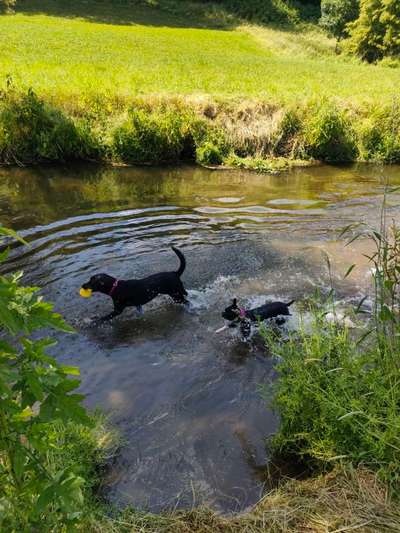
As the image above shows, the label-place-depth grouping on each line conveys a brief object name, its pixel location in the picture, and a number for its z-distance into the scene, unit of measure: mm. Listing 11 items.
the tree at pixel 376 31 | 34375
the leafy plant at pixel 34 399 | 1777
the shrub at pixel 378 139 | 15031
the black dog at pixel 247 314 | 5762
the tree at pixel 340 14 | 42281
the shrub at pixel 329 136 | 14430
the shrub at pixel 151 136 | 13094
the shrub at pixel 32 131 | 12125
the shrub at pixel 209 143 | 13867
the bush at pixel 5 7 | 37288
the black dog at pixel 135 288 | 6023
